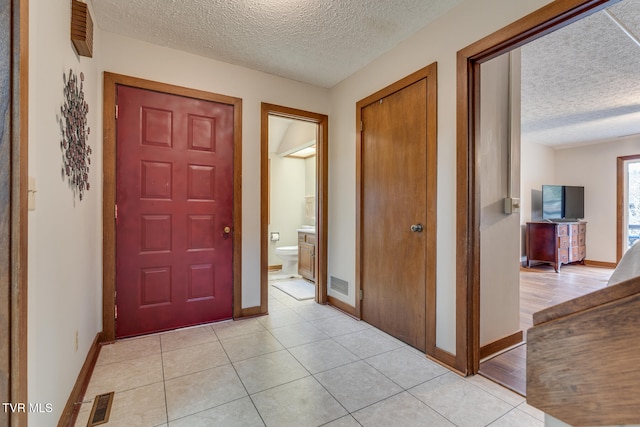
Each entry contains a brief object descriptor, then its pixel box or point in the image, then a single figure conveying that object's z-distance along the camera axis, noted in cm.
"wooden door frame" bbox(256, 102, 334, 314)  334
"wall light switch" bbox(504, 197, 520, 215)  229
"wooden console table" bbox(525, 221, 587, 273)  536
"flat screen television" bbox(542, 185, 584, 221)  582
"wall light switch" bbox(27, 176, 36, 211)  107
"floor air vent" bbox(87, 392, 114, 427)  154
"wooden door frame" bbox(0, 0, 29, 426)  92
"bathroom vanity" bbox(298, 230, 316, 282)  438
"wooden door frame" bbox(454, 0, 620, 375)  200
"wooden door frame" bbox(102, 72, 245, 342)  244
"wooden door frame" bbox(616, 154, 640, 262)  564
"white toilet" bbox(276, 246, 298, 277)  474
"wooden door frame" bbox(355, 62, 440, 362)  223
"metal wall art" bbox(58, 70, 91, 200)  155
